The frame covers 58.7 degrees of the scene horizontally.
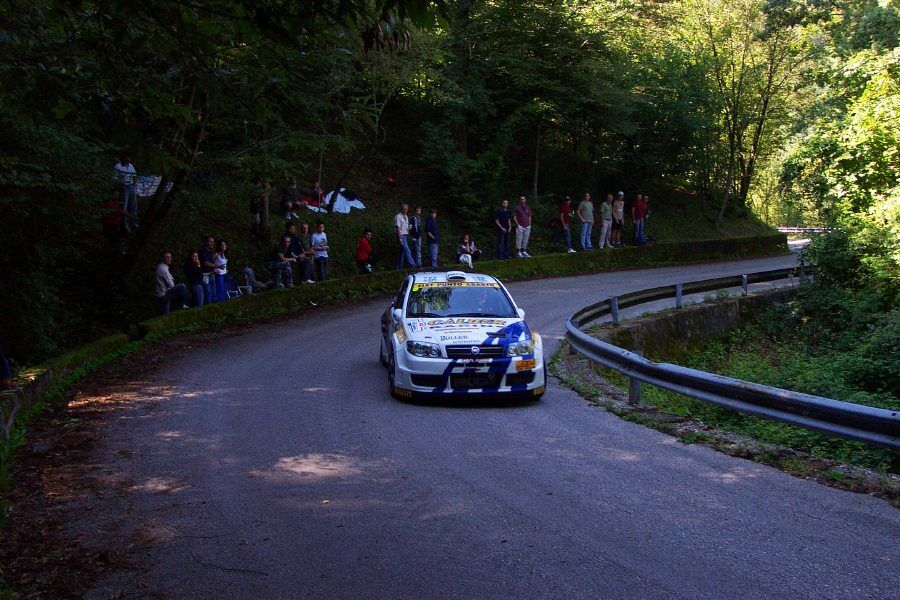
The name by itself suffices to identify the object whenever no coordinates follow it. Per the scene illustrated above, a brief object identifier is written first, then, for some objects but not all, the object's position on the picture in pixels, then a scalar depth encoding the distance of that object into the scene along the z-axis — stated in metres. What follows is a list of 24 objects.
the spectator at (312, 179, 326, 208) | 26.72
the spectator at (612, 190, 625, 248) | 30.08
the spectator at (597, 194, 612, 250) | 29.62
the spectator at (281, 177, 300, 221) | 24.80
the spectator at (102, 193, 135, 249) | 18.78
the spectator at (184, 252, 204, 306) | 18.00
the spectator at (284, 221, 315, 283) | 20.59
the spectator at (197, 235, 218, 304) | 18.41
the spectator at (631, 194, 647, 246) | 31.56
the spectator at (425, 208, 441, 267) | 24.59
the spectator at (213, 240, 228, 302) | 18.84
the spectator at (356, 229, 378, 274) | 23.14
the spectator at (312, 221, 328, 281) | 21.62
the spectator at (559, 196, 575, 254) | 28.45
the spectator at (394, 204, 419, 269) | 23.81
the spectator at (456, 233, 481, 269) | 24.48
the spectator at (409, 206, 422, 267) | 24.30
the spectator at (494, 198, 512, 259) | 26.55
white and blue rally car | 10.02
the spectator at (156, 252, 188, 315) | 17.45
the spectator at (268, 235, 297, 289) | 20.23
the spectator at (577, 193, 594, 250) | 28.64
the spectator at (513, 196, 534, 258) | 27.39
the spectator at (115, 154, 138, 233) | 18.27
